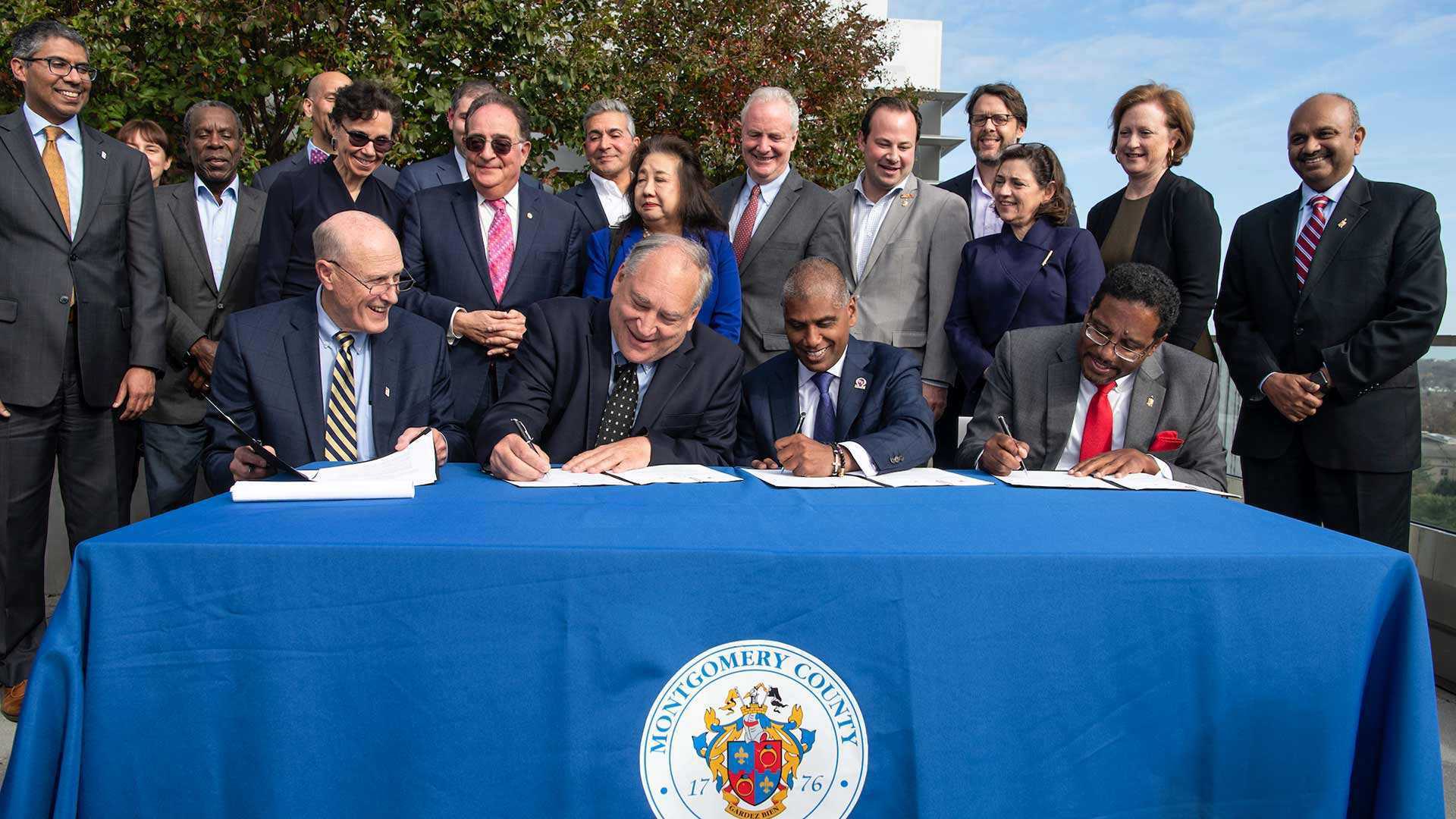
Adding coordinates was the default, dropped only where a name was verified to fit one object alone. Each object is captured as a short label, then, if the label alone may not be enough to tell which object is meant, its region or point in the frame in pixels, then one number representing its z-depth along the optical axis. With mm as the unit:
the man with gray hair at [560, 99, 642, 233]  4758
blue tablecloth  1896
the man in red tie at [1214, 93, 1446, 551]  3857
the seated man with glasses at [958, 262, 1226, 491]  3266
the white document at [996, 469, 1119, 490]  2789
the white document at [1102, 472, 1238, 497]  2818
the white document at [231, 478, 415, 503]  2303
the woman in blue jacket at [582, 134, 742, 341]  4027
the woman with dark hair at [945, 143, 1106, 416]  4195
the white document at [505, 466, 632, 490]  2598
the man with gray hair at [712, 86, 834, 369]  4422
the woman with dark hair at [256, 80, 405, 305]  4180
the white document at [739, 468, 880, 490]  2701
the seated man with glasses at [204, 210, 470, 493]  3164
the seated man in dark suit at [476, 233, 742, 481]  3223
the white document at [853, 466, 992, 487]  2771
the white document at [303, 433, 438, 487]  2568
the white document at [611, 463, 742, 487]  2699
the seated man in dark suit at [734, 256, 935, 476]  3381
